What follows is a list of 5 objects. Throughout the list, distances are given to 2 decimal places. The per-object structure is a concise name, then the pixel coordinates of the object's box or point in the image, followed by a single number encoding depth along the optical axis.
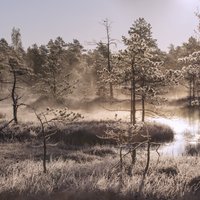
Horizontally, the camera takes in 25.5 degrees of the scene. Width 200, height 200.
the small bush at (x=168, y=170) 14.92
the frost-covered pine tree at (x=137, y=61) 22.19
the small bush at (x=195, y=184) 11.84
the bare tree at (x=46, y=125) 12.69
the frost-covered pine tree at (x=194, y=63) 19.97
